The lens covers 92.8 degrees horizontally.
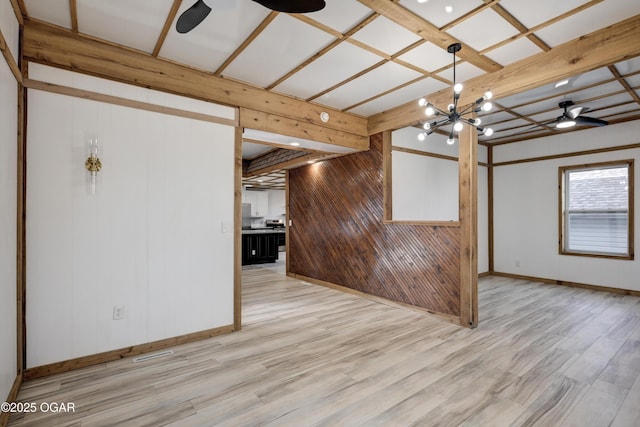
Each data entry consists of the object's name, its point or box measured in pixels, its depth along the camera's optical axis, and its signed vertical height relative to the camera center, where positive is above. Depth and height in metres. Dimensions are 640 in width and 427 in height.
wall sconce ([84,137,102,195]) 2.77 +0.48
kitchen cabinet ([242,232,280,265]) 8.55 -0.91
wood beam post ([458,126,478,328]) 3.71 -0.16
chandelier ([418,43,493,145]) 2.92 +1.11
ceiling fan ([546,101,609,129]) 4.26 +1.38
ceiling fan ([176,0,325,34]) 1.81 +1.28
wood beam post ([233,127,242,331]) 3.63 -0.21
